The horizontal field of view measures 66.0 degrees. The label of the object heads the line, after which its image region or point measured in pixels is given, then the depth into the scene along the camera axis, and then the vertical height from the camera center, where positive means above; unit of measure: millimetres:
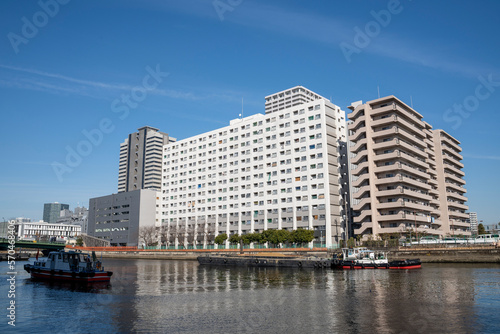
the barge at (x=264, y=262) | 72062 -5419
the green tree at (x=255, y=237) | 117750 -685
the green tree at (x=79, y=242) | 183750 -3946
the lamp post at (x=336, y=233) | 110375 +629
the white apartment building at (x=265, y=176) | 114875 +19724
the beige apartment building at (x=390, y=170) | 101062 +17681
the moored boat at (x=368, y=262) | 67562 -4679
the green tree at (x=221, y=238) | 129750 -1176
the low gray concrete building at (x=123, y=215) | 168750 +8383
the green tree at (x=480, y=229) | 149125 +2726
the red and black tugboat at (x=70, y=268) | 45906 -4326
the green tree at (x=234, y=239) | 124381 -1399
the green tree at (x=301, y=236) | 106375 -268
